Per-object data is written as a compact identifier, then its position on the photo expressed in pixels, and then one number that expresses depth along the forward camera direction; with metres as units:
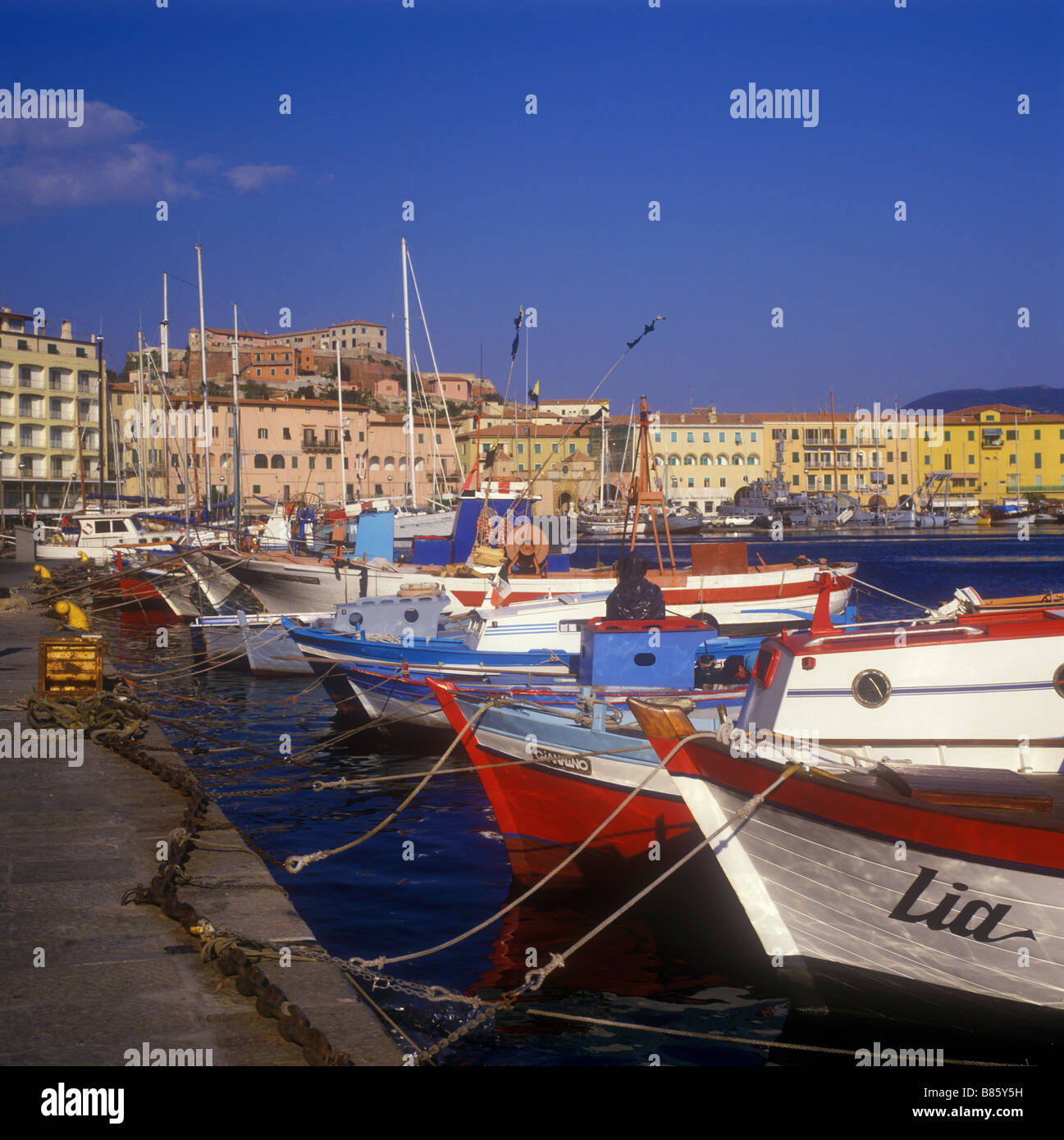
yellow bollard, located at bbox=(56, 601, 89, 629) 20.50
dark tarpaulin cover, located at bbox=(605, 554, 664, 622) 13.47
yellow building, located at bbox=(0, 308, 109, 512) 82.25
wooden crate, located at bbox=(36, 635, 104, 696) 13.53
